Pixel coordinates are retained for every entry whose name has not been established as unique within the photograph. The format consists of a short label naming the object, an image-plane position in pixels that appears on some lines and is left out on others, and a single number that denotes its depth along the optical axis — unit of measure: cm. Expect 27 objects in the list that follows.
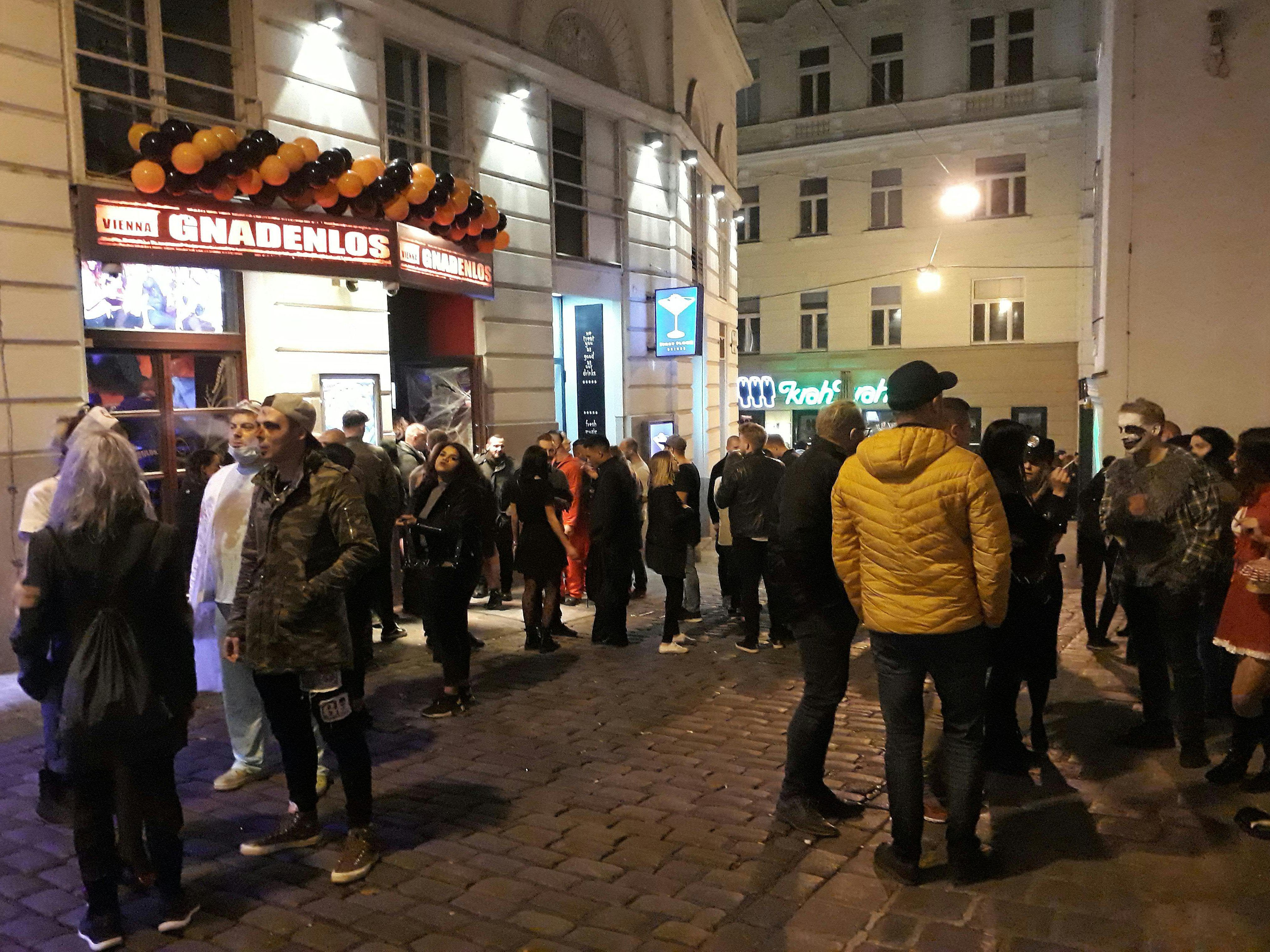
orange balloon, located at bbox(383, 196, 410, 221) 946
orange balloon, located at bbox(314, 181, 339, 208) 889
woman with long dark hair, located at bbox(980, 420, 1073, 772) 457
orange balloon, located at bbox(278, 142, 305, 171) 848
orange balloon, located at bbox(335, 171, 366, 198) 898
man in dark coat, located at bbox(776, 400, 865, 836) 429
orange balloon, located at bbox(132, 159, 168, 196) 769
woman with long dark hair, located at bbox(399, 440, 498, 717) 624
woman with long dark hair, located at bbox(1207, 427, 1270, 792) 424
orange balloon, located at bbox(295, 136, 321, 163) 864
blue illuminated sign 1495
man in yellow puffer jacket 361
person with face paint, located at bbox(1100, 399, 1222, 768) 501
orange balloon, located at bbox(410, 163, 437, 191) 965
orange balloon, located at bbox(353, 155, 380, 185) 914
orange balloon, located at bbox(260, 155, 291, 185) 836
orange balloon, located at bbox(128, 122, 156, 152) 785
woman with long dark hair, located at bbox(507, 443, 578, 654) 778
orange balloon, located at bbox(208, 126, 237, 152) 799
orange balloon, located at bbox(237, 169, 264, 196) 826
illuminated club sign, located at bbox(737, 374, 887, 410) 2750
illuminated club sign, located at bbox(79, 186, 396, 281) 775
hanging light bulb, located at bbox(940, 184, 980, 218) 2444
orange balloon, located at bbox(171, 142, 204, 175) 777
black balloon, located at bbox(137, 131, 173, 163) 769
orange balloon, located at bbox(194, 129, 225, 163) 788
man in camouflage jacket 396
